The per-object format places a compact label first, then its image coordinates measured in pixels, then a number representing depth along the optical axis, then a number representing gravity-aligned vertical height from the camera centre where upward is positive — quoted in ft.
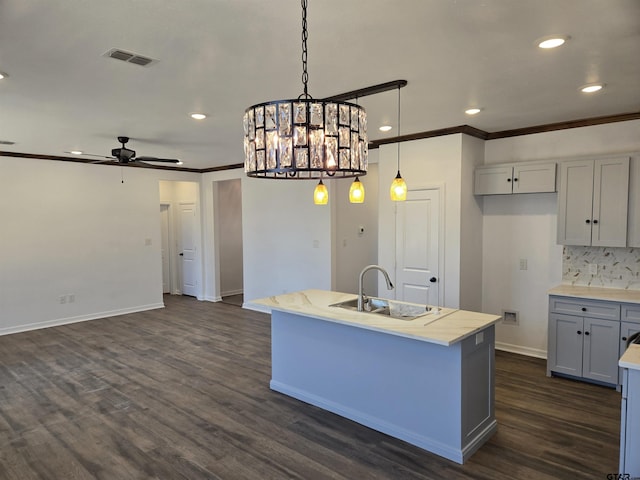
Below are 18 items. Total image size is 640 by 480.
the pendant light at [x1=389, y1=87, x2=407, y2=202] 10.21 +0.67
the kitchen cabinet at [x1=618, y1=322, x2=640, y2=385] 12.19 -3.45
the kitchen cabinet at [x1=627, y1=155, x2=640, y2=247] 12.69 +0.41
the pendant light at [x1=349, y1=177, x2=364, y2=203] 10.26 +0.60
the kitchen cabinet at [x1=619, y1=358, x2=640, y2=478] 6.83 -3.50
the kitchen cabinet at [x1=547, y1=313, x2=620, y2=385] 12.66 -4.17
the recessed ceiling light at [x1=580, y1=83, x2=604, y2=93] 10.49 +3.23
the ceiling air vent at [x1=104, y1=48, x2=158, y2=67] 8.15 +3.25
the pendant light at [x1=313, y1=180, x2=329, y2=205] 11.30 +0.59
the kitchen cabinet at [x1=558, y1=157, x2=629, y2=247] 12.92 +0.39
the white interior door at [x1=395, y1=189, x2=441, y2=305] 16.21 -1.22
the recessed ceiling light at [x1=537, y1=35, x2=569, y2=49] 7.66 +3.23
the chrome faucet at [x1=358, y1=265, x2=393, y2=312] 11.37 -2.31
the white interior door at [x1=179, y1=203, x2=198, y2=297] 28.30 -2.15
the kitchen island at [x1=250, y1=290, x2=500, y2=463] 9.21 -3.84
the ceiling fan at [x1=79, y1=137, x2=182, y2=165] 15.79 +2.41
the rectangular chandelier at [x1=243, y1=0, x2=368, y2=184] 5.68 +1.12
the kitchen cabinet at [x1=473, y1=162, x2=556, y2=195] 14.44 +1.30
